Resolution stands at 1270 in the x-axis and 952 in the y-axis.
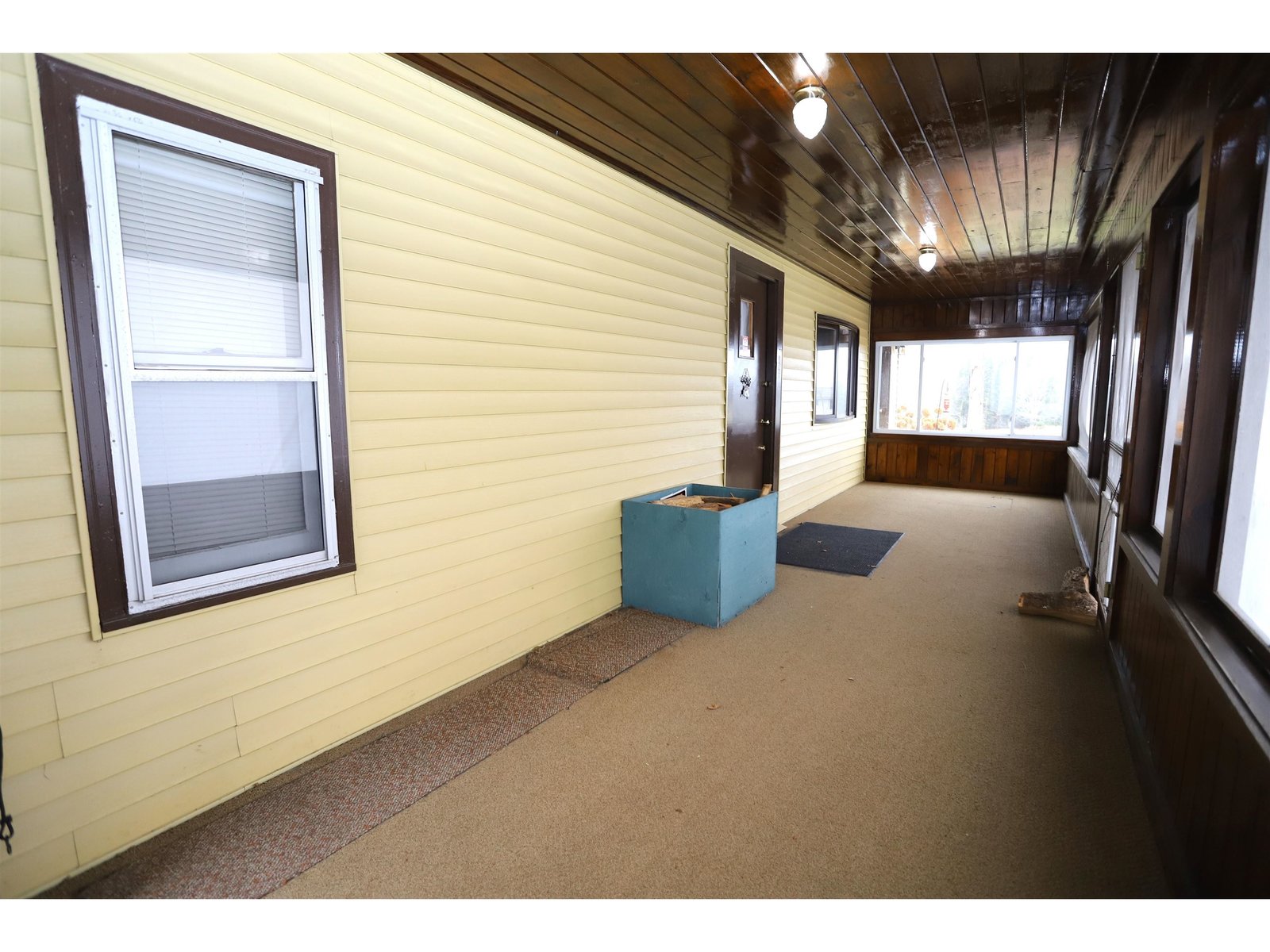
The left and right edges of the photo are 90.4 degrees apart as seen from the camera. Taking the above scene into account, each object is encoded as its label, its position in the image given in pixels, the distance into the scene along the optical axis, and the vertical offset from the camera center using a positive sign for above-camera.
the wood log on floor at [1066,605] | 3.72 -1.28
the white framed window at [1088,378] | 6.20 +0.16
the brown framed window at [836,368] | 7.40 +0.31
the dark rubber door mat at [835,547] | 4.93 -1.32
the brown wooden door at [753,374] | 5.07 +0.17
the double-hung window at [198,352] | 1.70 +0.13
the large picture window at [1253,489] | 1.57 -0.25
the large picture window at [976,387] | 8.11 +0.08
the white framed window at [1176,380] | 2.47 +0.05
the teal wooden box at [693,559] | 3.56 -0.97
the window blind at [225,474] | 1.86 -0.25
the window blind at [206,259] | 1.78 +0.41
